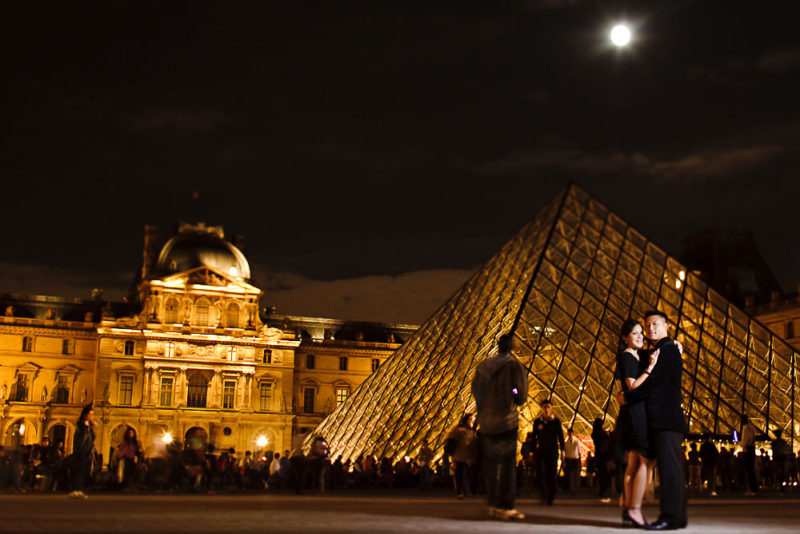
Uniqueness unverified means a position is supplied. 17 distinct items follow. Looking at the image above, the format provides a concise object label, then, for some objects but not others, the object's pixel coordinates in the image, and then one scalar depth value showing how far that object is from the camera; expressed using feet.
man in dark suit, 20.38
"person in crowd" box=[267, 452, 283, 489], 63.52
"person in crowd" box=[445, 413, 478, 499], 34.71
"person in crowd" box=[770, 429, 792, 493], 53.88
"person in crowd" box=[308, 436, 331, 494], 50.88
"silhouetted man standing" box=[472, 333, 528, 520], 24.93
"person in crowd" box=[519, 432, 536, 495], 54.53
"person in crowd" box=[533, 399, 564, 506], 33.09
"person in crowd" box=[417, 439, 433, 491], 57.26
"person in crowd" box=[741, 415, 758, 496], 47.83
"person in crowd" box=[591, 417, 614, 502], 40.83
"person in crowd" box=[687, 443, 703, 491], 58.90
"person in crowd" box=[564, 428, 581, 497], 48.73
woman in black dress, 21.20
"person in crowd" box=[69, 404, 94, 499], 36.50
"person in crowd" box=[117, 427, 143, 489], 48.70
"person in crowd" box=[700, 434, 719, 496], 52.05
